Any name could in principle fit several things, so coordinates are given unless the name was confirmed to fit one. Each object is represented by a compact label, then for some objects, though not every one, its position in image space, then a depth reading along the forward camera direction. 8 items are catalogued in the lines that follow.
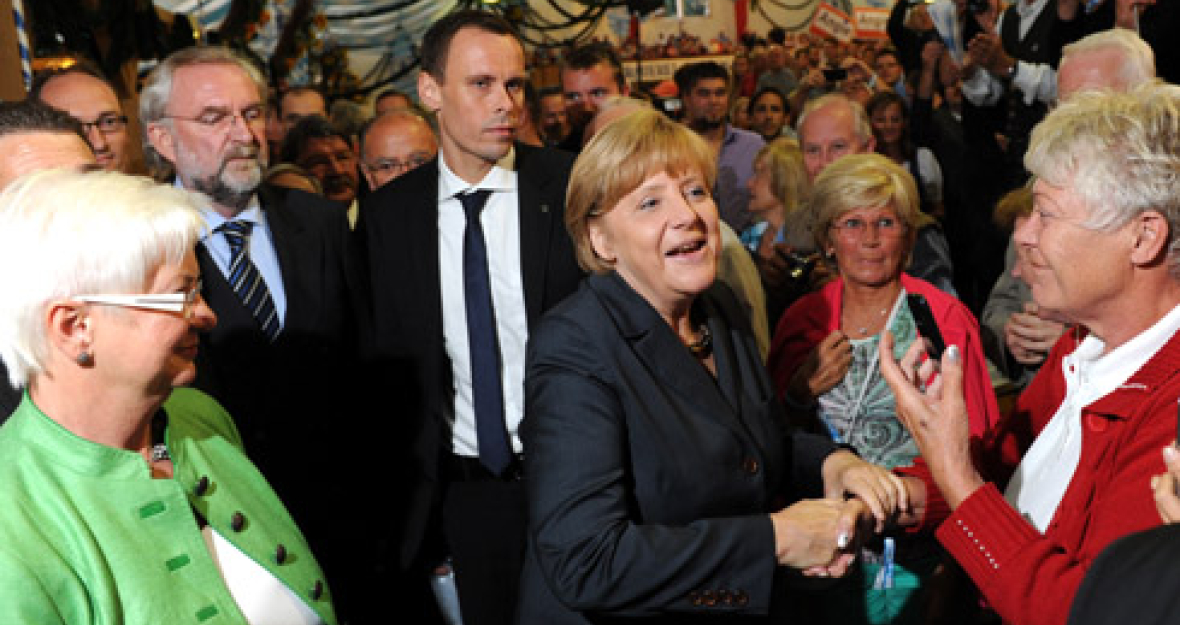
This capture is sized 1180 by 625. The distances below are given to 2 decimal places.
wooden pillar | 4.36
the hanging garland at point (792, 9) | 16.09
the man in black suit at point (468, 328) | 3.18
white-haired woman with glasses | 1.69
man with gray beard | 2.98
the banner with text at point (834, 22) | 14.07
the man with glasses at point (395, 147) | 4.86
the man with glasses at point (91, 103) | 3.92
